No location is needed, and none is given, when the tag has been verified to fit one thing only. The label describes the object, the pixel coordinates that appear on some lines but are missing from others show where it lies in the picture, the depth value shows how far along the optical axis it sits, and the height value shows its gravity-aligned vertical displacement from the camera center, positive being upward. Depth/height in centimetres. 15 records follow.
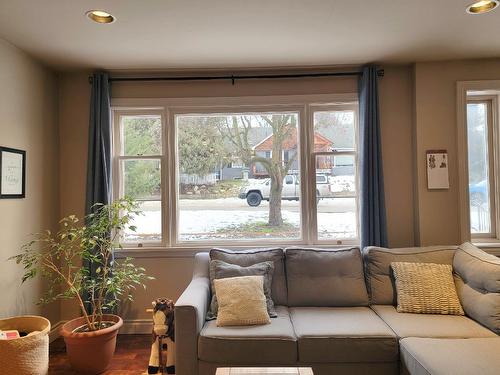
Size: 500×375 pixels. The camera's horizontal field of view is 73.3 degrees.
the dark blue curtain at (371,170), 313 +20
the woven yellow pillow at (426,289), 242 -73
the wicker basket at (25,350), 214 -101
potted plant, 254 -72
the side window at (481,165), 336 +25
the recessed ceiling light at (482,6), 218 +122
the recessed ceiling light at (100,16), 222 +121
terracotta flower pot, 251 -116
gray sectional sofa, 193 -90
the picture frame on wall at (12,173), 257 +19
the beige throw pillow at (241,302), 229 -76
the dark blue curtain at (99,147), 314 +45
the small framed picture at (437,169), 314 +20
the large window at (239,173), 335 +20
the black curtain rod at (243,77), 328 +114
